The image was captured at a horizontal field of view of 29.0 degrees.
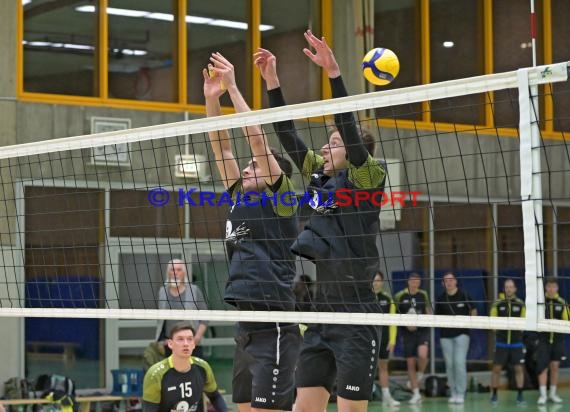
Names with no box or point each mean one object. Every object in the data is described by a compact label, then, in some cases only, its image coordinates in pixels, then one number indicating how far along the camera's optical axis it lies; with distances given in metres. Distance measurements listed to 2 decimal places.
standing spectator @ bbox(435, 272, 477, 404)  15.07
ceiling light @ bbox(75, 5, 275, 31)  14.78
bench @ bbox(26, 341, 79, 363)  13.98
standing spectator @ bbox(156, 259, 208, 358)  11.03
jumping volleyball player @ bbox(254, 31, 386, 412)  5.96
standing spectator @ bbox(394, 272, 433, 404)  15.38
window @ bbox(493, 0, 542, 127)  18.42
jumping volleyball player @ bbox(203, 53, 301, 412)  6.31
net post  5.16
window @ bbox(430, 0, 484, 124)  17.80
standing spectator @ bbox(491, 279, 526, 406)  15.59
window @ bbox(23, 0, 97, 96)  14.36
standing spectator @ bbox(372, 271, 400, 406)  15.01
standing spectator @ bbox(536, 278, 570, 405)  15.50
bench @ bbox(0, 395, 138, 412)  12.33
